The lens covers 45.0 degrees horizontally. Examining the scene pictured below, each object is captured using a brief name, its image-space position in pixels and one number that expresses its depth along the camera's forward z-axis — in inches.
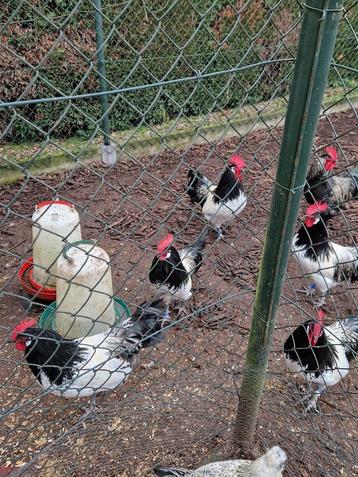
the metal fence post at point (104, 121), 161.6
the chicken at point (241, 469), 66.6
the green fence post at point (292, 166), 40.3
